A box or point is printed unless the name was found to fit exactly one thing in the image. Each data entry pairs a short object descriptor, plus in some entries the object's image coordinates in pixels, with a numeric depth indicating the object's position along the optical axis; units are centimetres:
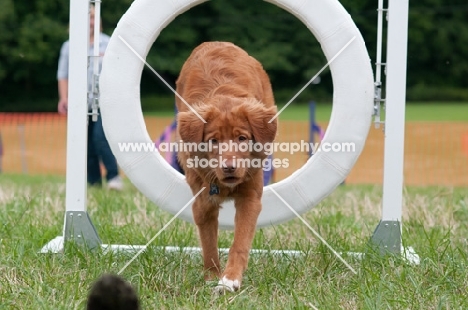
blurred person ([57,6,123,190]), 1495
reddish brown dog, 714
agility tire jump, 839
